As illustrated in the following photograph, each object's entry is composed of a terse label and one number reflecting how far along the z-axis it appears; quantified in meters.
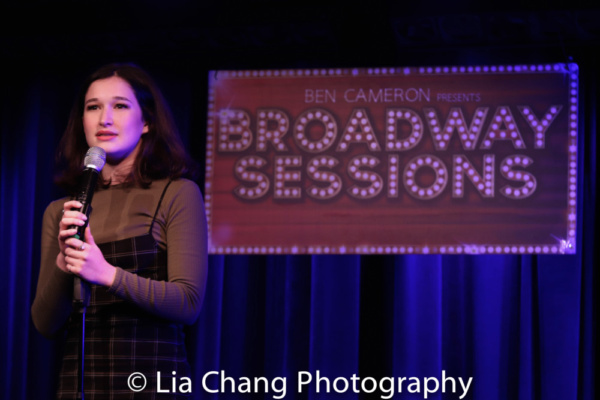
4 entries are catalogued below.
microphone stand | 7.29
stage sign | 9.25
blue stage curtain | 9.57
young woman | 7.50
